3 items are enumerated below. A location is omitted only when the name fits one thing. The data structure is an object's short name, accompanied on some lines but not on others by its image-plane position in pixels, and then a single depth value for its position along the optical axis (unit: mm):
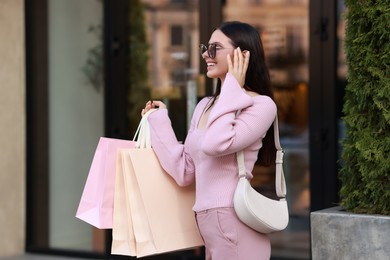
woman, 4419
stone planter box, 5223
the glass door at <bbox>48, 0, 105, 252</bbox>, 10565
